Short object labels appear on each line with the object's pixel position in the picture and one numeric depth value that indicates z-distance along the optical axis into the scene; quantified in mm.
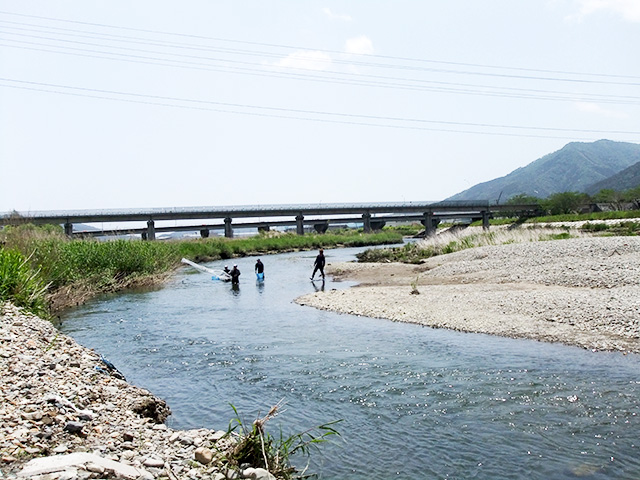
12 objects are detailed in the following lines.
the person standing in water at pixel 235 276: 36062
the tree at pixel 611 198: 104006
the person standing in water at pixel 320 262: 37469
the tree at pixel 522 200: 132075
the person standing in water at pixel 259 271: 38344
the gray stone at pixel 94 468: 5902
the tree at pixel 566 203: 114062
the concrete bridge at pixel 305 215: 98688
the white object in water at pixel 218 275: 39812
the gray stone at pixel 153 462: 6738
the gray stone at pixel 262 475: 6703
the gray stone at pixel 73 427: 7547
